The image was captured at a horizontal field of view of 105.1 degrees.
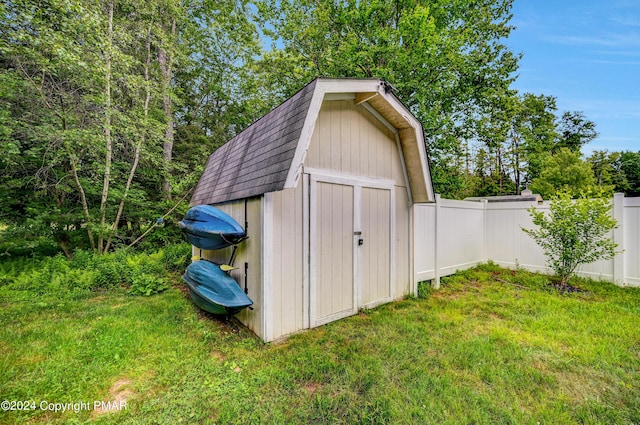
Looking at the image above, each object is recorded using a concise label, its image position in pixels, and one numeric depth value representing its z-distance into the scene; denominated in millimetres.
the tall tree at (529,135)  17578
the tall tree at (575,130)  21453
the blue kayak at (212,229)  3234
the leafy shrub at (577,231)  4414
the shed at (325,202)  2971
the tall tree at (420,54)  8117
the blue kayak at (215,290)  3002
